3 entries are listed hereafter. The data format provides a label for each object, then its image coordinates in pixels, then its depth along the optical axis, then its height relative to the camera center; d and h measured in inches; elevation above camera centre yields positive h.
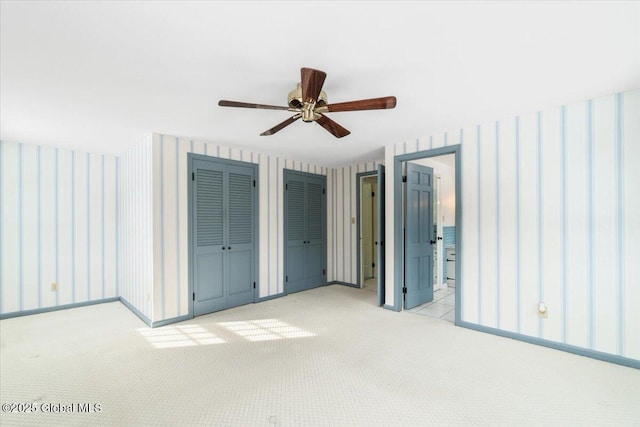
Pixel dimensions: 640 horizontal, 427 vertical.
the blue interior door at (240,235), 164.7 -12.5
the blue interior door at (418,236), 159.0 -13.0
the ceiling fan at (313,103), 71.4 +30.3
